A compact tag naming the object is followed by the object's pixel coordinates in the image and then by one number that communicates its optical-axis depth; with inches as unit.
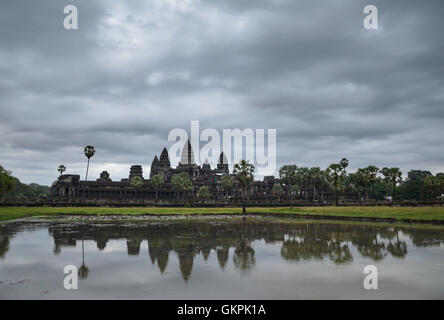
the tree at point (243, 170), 2242.0
